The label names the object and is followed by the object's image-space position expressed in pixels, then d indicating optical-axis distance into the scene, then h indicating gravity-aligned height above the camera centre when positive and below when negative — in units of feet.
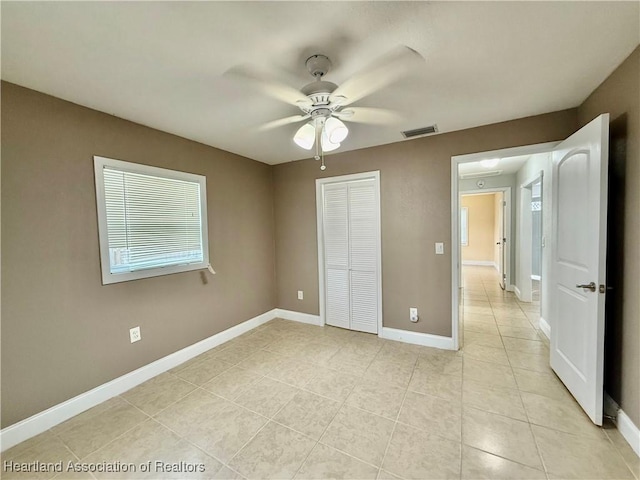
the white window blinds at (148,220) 7.04 +0.40
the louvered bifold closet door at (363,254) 10.69 -1.09
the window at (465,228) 28.17 -0.26
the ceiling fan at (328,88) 4.88 +3.07
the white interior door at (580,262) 5.40 -0.92
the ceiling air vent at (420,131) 8.61 +3.22
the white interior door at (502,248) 17.49 -1.61
